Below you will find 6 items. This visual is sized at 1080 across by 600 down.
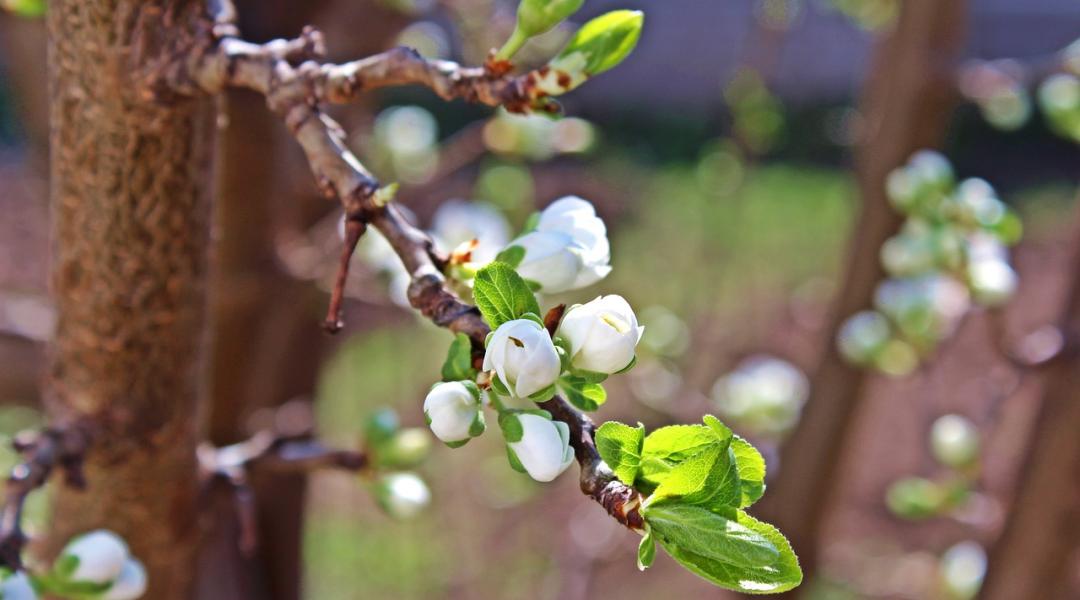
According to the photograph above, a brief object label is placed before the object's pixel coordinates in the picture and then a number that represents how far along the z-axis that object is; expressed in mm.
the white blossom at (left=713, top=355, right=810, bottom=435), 782
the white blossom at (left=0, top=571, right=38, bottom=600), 347
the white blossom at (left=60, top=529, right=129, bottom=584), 368
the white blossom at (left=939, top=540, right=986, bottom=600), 662
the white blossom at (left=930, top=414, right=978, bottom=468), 626
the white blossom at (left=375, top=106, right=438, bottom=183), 777
